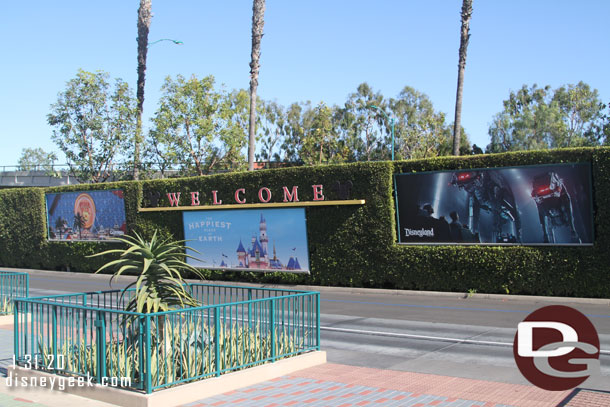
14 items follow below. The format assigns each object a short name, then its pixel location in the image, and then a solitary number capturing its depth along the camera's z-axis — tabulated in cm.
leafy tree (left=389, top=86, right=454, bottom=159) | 7100
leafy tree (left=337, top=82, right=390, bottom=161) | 9600
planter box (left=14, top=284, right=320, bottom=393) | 790
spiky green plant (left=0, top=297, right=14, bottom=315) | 1609
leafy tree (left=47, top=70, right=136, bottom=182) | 4097
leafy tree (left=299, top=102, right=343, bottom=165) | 7819
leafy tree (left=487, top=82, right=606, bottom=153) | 8719
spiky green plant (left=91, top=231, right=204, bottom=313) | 858
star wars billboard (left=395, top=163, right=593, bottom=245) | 1989
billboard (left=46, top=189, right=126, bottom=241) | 3388
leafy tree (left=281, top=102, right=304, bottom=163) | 10425
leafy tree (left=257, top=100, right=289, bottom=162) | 10675
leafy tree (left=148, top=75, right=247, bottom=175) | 4338
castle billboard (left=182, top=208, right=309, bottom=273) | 2605
